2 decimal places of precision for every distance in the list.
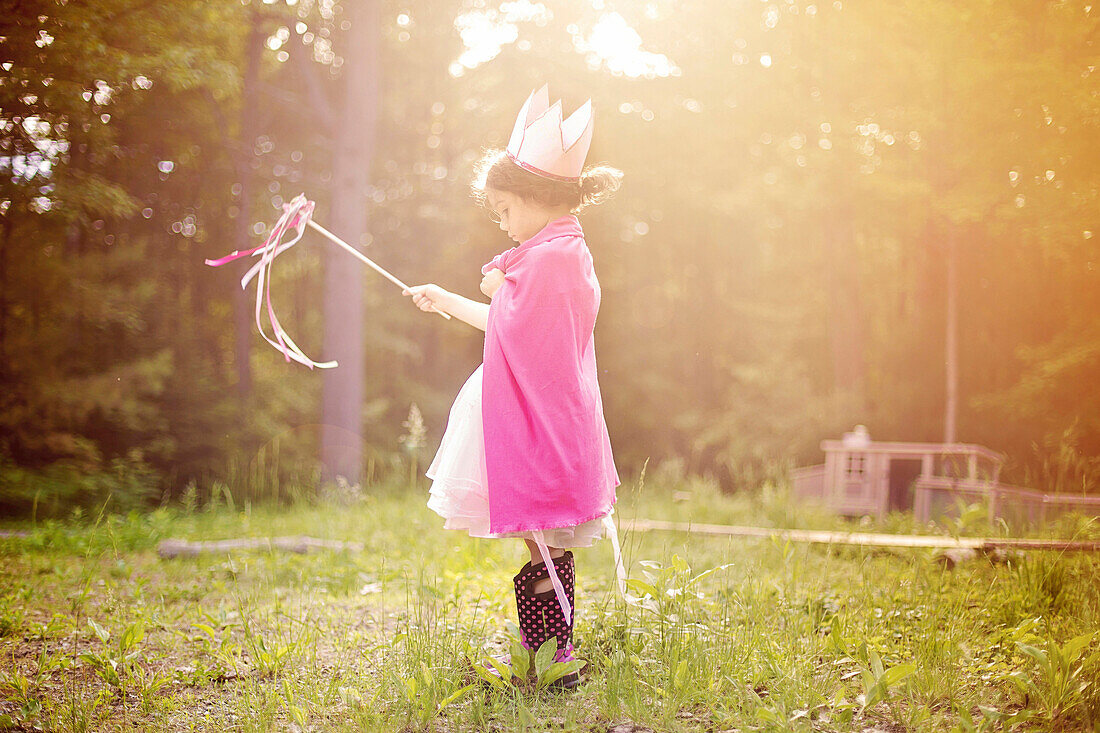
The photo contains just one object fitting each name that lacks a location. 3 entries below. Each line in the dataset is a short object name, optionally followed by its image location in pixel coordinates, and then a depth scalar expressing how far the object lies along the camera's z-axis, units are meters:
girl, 2.32
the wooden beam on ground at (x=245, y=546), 4.70
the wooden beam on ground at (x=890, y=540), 3.47
